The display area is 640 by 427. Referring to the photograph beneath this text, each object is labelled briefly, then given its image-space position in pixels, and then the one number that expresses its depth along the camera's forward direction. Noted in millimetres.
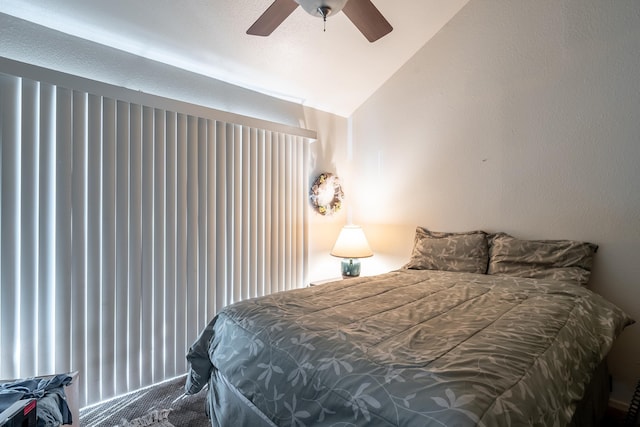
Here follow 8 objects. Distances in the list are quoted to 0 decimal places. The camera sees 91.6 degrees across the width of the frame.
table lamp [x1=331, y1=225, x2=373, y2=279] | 2805
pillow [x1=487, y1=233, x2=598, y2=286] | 1862
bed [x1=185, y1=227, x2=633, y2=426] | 785
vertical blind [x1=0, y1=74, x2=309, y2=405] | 1630
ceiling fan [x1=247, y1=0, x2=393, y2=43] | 1484
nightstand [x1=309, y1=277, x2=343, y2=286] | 2828
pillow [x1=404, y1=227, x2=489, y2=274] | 2234
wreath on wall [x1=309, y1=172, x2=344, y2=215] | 3020
